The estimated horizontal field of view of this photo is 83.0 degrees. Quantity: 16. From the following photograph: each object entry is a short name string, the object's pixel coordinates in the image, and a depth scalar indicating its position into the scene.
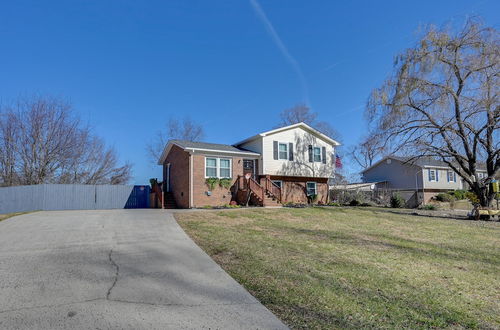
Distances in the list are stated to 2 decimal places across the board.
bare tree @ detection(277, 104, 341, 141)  37.84
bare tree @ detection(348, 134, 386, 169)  18.30
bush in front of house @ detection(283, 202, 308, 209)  18.40
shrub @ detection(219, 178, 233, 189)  17.95
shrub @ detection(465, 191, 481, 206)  17.76
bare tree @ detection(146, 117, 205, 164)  35.34
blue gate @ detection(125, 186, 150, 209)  21.62
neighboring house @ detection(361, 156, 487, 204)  30.41
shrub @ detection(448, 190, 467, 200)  27.69
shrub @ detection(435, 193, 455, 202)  26.21
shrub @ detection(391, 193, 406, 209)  23.03
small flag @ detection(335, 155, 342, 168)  24.11
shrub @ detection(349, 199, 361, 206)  23.59
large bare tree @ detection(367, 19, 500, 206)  16.02
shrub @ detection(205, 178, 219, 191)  17.52
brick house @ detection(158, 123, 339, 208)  17.47
